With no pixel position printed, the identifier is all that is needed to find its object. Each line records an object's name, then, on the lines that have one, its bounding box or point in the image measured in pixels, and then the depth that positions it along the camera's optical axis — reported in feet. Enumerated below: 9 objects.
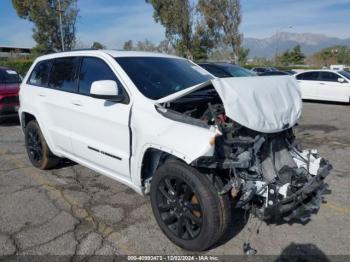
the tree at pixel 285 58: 202.69
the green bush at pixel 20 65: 107.49
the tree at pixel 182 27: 116.67
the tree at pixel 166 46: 125.18
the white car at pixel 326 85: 46.57
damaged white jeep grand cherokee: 10.11
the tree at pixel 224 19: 119.85
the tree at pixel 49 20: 122.47
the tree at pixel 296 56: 204.23
